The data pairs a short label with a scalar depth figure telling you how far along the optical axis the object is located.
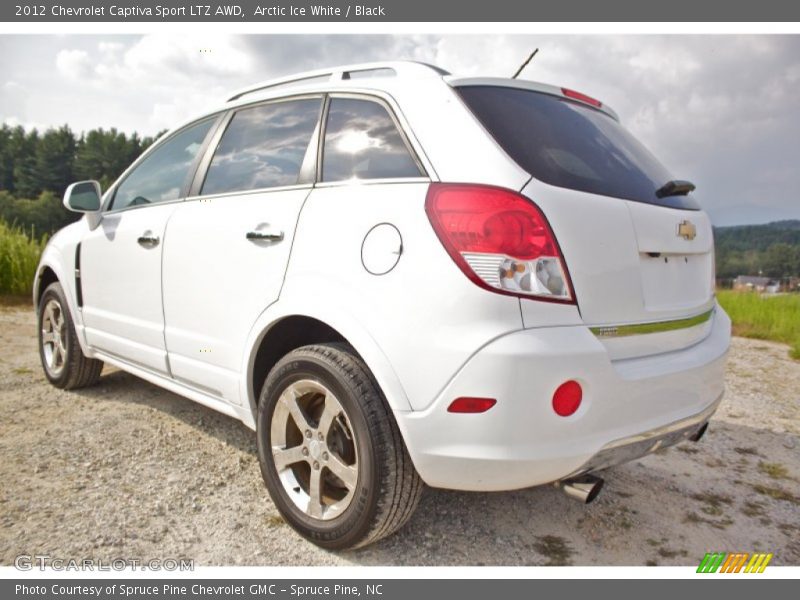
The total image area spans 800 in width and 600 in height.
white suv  1.89
